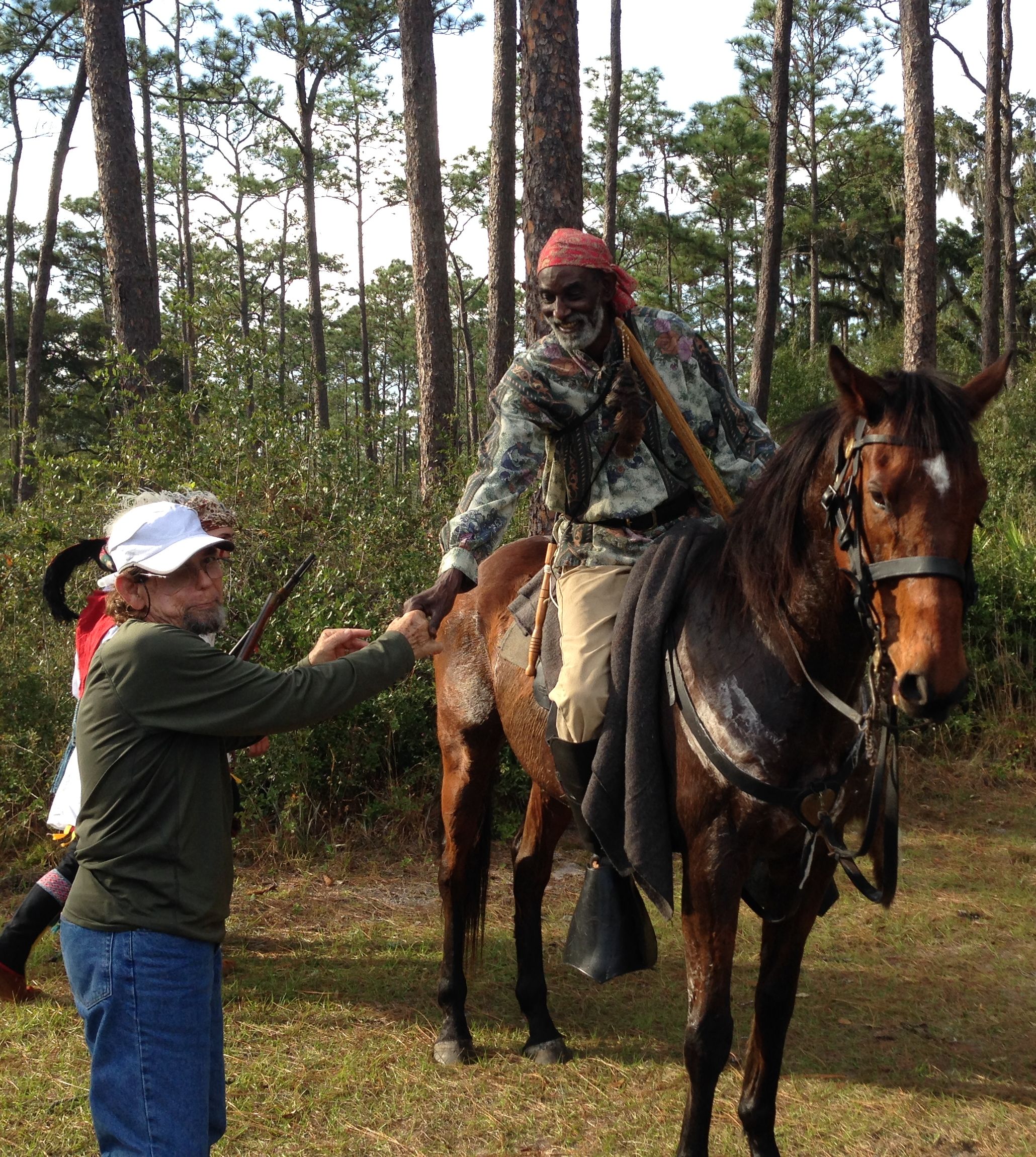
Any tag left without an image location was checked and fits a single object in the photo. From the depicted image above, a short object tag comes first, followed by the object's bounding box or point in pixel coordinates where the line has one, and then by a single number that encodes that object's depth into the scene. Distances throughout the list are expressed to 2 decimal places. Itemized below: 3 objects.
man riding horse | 3.34
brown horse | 2.31
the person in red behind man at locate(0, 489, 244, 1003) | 3.31
